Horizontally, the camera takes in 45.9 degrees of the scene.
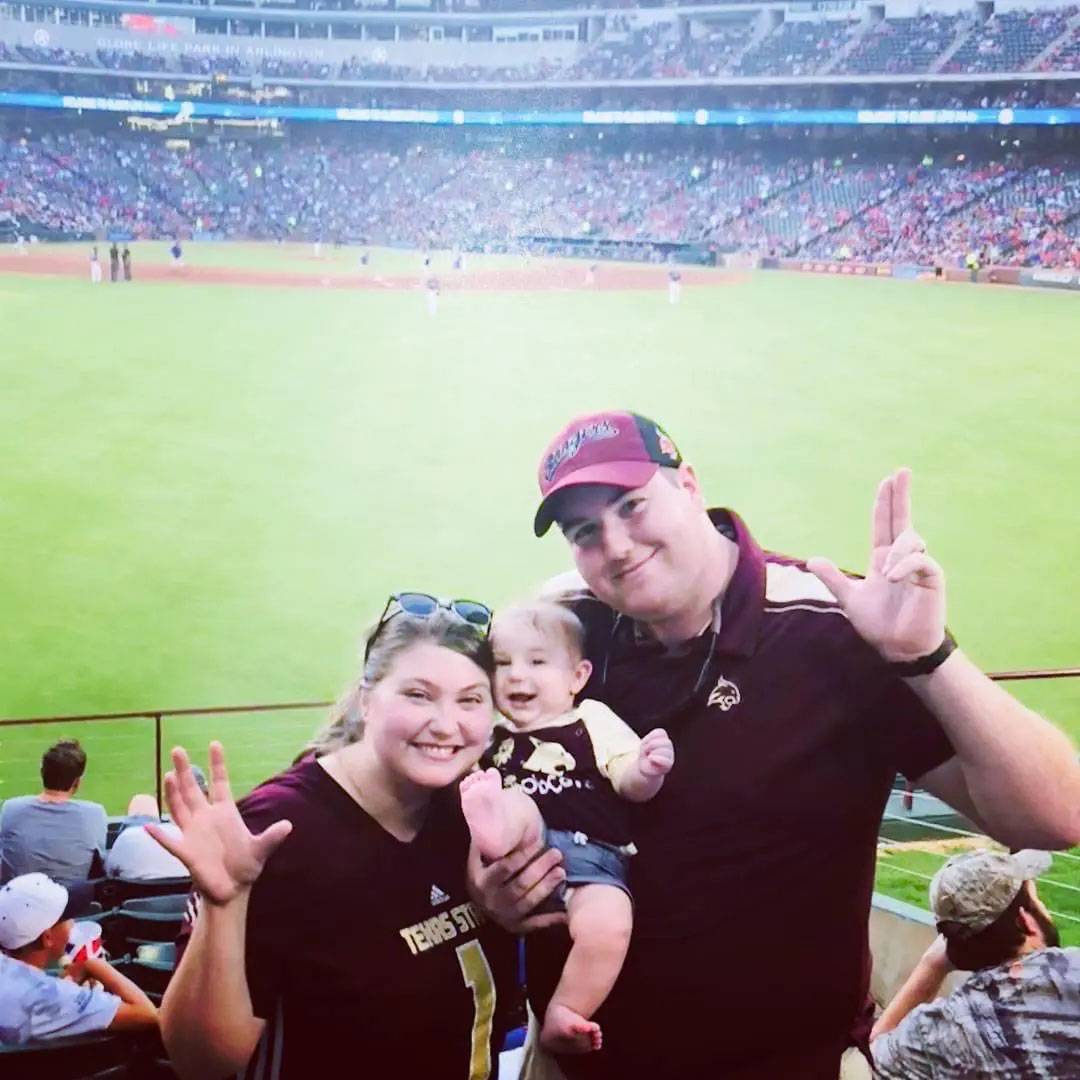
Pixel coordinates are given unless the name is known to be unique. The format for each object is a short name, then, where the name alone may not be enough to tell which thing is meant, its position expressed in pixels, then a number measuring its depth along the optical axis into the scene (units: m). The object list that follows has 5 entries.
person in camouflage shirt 1.81
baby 1.76
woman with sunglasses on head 1.60
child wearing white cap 2.03
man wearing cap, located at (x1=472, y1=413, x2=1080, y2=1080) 1.75
